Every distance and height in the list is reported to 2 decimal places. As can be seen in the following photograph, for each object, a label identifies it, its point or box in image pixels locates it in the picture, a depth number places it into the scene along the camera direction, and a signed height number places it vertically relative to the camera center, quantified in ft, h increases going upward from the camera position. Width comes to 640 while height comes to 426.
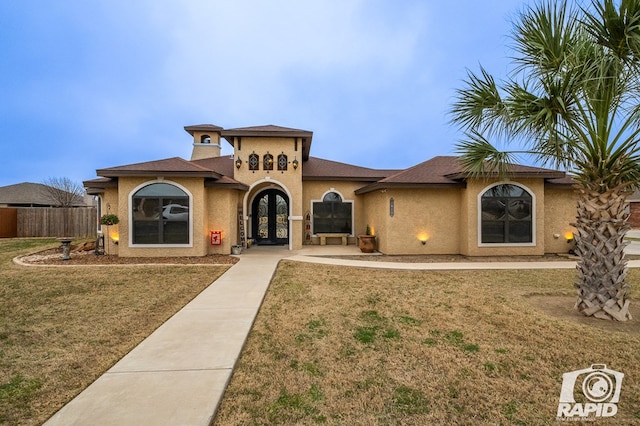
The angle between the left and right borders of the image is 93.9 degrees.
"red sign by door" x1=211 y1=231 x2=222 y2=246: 39.11 -3.03
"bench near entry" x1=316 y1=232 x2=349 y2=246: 49.62 -3.60
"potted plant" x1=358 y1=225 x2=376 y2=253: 42.42 -4.12
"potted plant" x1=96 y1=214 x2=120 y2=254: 36.07 -0.55
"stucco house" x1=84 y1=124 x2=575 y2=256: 37.47 +1.36
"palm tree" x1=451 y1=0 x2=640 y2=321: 16.02 +5.70
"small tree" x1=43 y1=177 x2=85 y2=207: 97.19 +7.90
